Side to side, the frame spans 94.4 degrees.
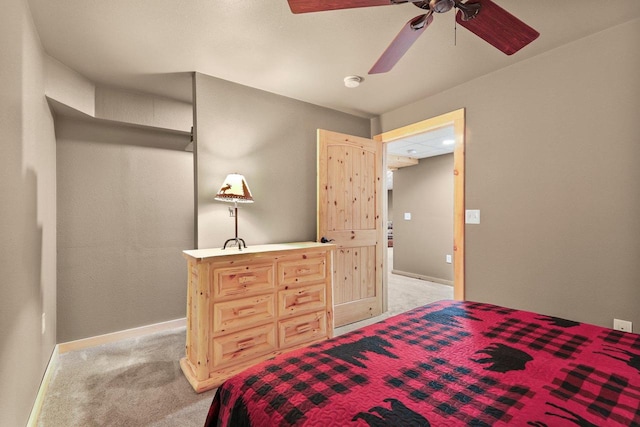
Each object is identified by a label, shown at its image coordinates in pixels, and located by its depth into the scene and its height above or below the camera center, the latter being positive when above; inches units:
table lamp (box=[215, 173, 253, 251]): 92.8 +7.6
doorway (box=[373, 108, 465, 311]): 113.2 +8.6
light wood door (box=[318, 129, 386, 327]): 129.3 -1.6
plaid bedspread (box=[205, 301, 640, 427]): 31.8 -21.6
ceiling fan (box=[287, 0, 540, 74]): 52.7 +37.5
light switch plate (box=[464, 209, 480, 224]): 109.1 -0.6
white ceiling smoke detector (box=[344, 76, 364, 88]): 106.5 +49.0
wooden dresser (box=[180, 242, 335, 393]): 82.9 -28.7
